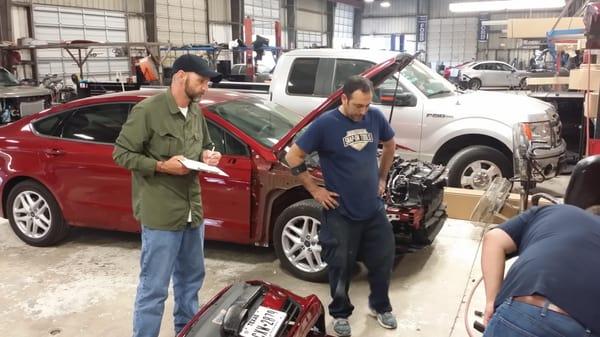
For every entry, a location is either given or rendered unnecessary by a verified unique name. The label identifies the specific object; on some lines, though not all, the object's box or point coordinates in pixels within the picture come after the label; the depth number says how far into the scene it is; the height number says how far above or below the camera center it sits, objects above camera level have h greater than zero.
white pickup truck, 6.18 -0.51
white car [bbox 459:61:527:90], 24.19 -0.03
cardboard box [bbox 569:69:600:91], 4.64 -0.06
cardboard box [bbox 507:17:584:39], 7.74 +0.68
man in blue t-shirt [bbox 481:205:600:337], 1.65 -0.66
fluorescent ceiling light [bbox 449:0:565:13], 12.71 +1.76
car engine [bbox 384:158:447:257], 4.11 -1.02
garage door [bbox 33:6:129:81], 17.05 +1.34
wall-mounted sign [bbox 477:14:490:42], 32.18 +2.56
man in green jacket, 2.84 -0.54
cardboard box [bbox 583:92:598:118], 4.57 -0.28
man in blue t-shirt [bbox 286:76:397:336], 3.22 -0.71
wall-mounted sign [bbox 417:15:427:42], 34.38 +2.91
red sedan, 4.23 -0.90
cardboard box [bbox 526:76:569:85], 8.53 -0.12
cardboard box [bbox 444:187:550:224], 5.72 -1.37
